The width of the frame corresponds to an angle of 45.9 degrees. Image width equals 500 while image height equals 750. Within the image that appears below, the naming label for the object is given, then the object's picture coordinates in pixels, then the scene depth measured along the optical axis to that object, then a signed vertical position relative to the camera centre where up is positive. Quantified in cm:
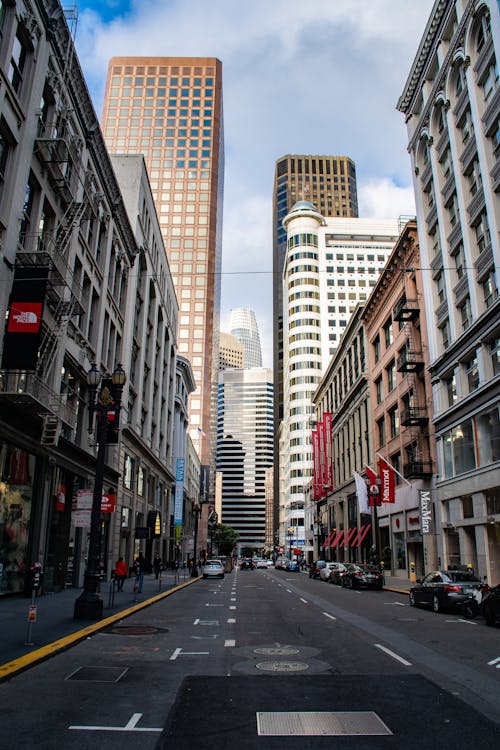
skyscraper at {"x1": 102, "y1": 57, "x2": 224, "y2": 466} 12488 +8351
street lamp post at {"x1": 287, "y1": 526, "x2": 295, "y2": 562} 11831 +106
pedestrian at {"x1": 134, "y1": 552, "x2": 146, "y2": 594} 2673 -150
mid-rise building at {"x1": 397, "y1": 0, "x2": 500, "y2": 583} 3055 +1599
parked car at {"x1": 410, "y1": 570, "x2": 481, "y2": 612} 2012 -168
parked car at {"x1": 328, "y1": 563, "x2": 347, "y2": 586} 3883 -227
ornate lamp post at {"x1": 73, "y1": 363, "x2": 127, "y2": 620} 1588 +56
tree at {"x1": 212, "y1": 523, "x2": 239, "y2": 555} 17038 +26
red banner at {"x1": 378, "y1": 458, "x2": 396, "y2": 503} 4200 +391
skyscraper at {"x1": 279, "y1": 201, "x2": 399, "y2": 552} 11481 +4559
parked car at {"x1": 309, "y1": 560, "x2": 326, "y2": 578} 4993 -251
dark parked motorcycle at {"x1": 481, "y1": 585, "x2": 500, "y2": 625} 1677 -186
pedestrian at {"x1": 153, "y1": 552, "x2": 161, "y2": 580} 3653 -164
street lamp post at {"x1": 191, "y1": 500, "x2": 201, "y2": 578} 4841 -265
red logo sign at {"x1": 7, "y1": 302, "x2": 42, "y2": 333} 1931 +700
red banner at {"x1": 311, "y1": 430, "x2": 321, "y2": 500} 8050 +1010
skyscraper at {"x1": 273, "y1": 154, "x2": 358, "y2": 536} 18450 +10791
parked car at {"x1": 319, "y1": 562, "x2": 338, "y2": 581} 4394 -240
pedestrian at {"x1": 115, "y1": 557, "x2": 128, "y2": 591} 2616 -144
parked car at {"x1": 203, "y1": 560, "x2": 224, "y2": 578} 4888 -256
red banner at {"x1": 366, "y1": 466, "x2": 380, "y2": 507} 4344 +362
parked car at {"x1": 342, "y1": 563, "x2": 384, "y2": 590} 3459 -217
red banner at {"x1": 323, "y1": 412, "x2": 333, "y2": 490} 7525 +1195
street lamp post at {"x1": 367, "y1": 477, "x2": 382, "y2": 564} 4353 +286
